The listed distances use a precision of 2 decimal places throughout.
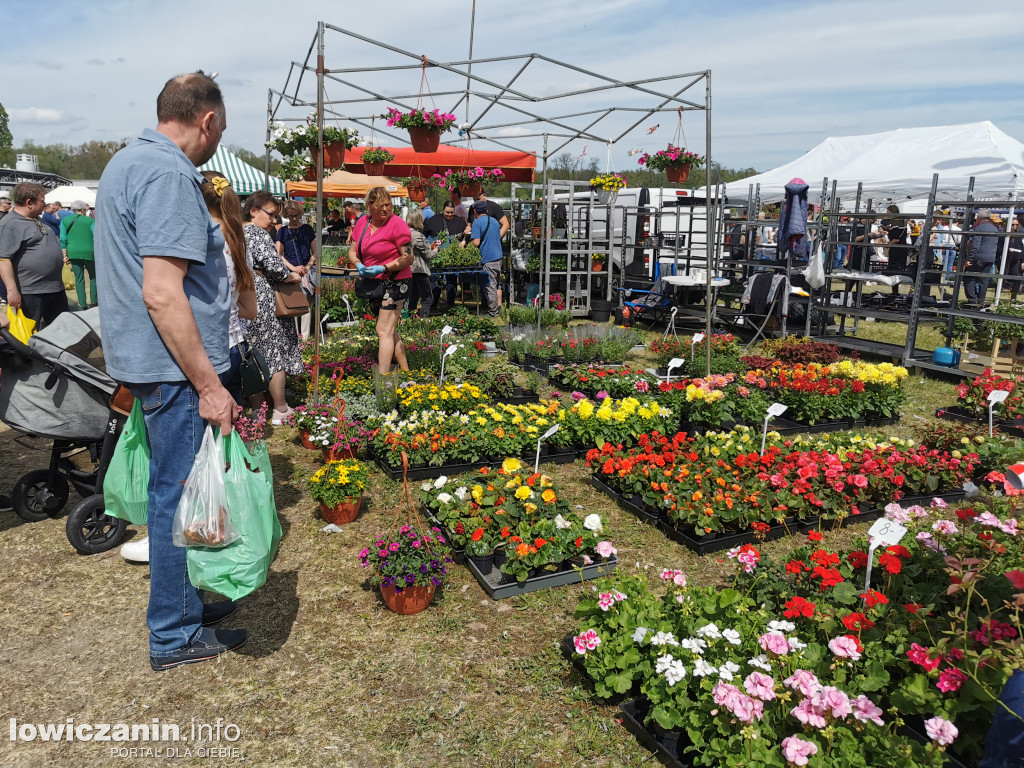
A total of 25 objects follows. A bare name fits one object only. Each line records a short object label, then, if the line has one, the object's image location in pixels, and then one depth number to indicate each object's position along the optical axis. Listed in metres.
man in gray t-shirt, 6.09
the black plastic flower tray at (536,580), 3.41
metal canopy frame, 4.87
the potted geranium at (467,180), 11.27
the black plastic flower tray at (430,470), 4.84
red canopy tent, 14.79
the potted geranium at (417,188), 12.36
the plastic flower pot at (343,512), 4.14
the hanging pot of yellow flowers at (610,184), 10.68
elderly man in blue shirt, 2.31
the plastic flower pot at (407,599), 3.24
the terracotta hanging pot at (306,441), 5.31
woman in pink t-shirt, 5.89
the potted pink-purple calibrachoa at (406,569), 3.21
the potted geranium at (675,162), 9.78
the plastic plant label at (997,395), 4.80
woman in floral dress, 5.02
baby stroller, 3.55
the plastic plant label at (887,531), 2.61
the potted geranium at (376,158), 9.64
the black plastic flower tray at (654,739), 2.33
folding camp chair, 10.70
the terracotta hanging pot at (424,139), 7.01
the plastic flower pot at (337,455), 4.83
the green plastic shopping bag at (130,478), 2.85
